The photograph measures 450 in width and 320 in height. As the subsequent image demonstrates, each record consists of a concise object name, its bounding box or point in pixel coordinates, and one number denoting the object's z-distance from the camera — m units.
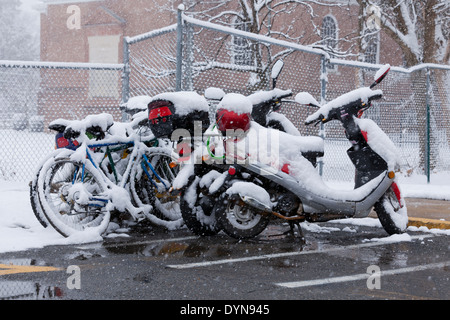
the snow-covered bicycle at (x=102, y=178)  6.28
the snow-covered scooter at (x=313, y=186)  6.02
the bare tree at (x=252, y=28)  10.46
